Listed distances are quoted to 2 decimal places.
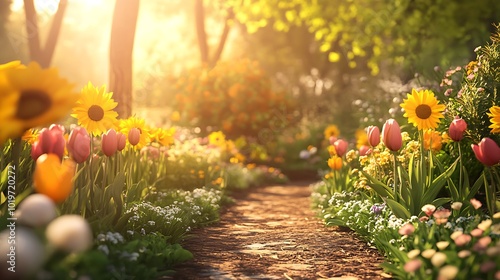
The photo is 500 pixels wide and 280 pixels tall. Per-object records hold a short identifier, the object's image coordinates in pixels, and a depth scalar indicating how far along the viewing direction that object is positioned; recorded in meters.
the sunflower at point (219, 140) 12.93
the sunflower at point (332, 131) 12.16
